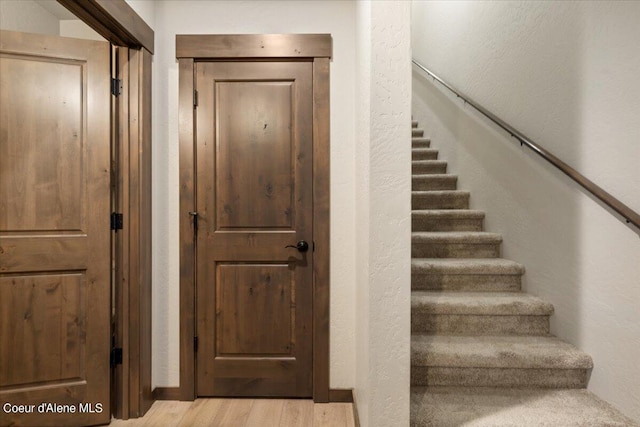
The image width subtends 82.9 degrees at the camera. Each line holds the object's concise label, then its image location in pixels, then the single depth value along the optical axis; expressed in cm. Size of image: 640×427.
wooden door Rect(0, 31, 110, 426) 190
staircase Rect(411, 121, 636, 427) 172
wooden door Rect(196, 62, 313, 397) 226
